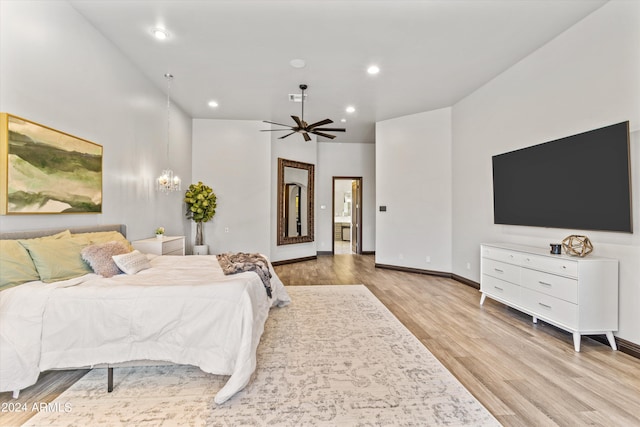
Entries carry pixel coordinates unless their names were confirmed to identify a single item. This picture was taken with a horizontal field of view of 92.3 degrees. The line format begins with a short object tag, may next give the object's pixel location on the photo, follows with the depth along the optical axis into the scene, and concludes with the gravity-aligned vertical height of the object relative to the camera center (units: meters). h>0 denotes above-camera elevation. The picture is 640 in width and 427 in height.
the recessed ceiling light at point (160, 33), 3.38 +1.99
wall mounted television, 2.79 +0.31
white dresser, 2.80 -0.77
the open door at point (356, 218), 9.06 -0.21
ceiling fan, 4.60 +1.32
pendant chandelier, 4.68 +0.47
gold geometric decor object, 3.02 -0.34
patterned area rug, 1.85 -1.25
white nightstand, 4.13 -0.47
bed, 2.04 -0.78
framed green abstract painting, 2.40 +0.37
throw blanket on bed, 2.91 -0.54
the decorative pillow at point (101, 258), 2.68 -0.42
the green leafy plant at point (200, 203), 6.07 +0.17
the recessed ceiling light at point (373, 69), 4.26 +2.00
